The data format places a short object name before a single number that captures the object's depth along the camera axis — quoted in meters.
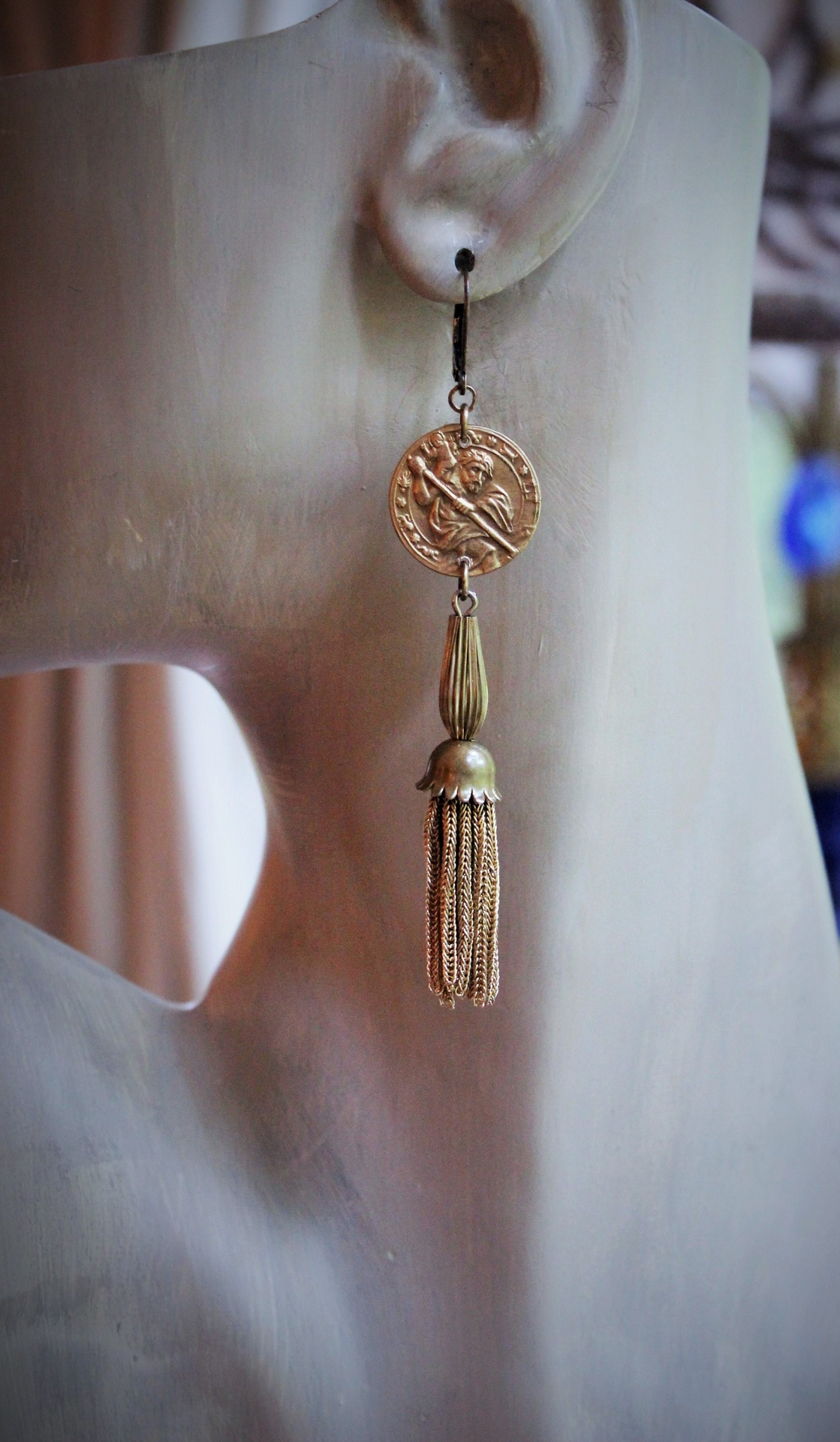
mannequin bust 0.22
